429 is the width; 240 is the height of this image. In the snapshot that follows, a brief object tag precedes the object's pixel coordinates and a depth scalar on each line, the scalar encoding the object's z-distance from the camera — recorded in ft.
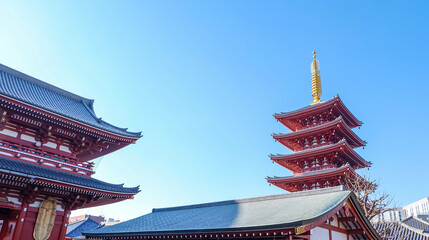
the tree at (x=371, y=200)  63.21
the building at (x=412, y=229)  89.61
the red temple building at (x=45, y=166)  45.75
